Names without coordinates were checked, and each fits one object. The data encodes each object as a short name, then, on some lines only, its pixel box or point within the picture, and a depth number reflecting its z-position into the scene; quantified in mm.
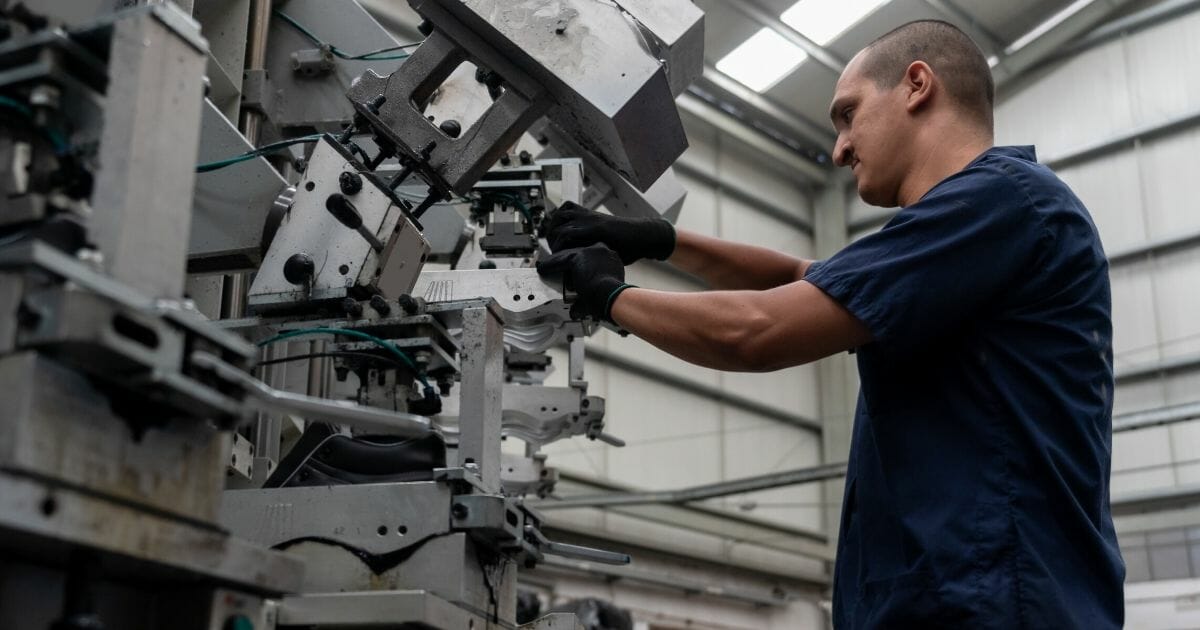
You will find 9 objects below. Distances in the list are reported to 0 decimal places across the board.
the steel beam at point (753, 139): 8273
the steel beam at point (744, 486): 7145
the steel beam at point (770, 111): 8164
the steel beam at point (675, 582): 6789
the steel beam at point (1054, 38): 7988
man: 1190
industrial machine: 773
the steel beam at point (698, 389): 7410
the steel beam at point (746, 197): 8398
